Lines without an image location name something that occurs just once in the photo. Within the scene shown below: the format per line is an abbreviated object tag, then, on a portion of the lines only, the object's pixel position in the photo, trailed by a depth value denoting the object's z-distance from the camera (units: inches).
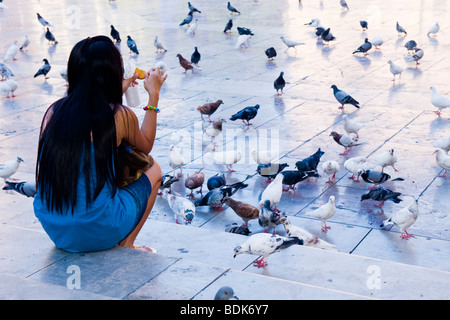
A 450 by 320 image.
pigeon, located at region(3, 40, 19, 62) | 550.3
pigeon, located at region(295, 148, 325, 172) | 279.1
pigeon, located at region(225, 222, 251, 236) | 231.1
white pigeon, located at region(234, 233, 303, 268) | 188.7
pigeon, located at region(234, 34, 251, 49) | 572.3
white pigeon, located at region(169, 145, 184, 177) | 283.3
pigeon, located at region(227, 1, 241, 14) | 756.0
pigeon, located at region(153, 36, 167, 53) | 555.1
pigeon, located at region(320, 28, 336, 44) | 569.3
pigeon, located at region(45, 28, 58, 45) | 624.9
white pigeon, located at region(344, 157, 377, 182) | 276.2
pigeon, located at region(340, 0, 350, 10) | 777.6
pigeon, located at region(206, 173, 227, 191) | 267.4
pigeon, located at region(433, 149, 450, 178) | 276.5
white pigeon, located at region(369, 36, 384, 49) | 548.1
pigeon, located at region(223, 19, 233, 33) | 646.5
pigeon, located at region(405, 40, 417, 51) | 514.9
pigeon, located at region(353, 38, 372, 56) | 523.5
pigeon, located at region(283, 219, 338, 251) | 212.4
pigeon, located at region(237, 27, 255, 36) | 597.8
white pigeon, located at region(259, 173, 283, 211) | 247.3
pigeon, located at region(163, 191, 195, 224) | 237.0
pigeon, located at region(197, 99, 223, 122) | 361.1
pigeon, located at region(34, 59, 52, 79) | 476.1
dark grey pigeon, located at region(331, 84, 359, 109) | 373.4
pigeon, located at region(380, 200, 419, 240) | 221.8
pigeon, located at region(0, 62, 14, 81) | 471.8
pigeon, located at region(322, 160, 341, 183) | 273.9
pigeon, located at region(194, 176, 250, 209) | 251.1
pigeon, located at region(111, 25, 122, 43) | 623.8
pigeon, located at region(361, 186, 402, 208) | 248.2
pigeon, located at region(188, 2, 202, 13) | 726.5
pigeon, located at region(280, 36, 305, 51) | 550.6
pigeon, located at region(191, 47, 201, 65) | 492.2
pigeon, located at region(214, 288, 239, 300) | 132.0
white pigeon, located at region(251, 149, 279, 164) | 291.6
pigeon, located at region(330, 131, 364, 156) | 308.7
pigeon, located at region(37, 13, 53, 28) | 714.2
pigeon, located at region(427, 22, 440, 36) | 596.7
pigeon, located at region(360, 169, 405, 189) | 266.4
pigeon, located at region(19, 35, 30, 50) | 602.5
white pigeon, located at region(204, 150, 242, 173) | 290.8
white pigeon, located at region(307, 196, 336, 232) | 231.9
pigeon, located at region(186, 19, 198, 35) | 652.7
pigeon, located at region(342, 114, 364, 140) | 326.0
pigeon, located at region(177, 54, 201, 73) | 483.2
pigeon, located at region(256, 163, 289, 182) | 280.1
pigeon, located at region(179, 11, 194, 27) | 688.4
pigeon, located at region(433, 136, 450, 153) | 299.0
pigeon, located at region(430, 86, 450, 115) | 363.3
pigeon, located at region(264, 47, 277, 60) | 510.6
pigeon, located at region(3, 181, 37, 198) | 248.2
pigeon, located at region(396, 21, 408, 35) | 599.2
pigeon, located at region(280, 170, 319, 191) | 264.8
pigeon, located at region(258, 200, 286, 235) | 224.7
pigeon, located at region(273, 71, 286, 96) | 408.5
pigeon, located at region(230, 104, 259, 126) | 349.7
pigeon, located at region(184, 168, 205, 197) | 268.8
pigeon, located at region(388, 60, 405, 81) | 440.3
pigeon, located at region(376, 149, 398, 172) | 278.4
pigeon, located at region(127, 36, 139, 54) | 551.2
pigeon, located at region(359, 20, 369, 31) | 625.9
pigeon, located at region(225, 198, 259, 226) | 238.4
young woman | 149.1
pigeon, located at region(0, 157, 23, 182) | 276.1
